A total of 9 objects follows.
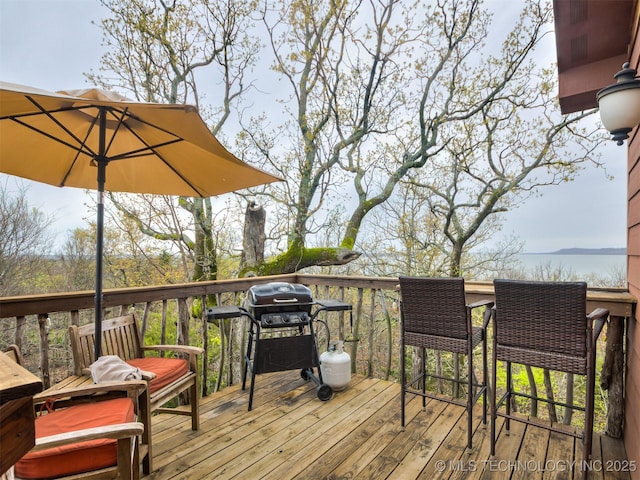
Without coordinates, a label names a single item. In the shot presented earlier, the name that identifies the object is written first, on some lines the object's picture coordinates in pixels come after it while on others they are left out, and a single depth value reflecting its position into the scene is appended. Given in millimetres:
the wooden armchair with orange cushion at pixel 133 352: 2057
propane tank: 3057
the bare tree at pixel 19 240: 6664
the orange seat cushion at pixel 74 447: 1263
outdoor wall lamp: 1771
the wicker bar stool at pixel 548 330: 1823
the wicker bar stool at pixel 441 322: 2244
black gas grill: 2850
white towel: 1821
